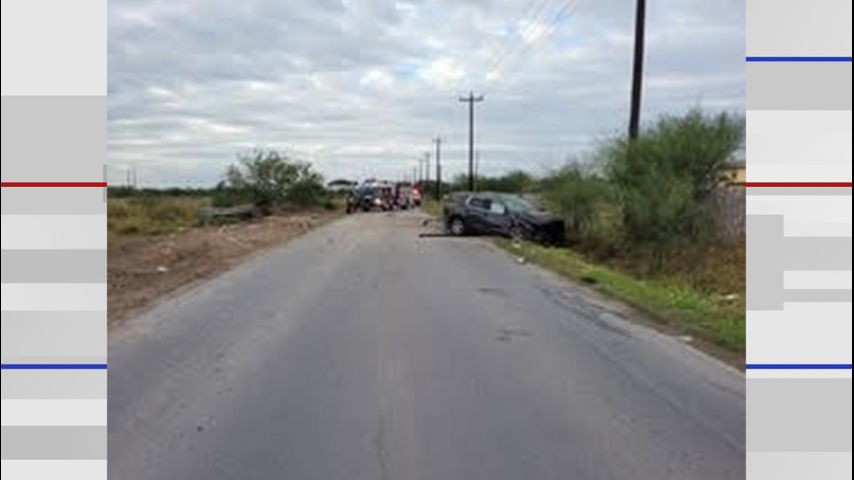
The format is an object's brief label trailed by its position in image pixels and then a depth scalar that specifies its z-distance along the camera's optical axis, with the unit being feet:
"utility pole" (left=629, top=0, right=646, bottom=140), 108.47
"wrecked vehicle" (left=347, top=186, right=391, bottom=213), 280.92
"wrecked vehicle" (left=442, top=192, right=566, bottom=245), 127.24
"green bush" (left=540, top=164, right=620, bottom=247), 121.60
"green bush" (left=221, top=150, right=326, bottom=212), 250.37
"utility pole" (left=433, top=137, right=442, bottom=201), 436.15
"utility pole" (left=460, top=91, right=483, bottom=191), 284.74
